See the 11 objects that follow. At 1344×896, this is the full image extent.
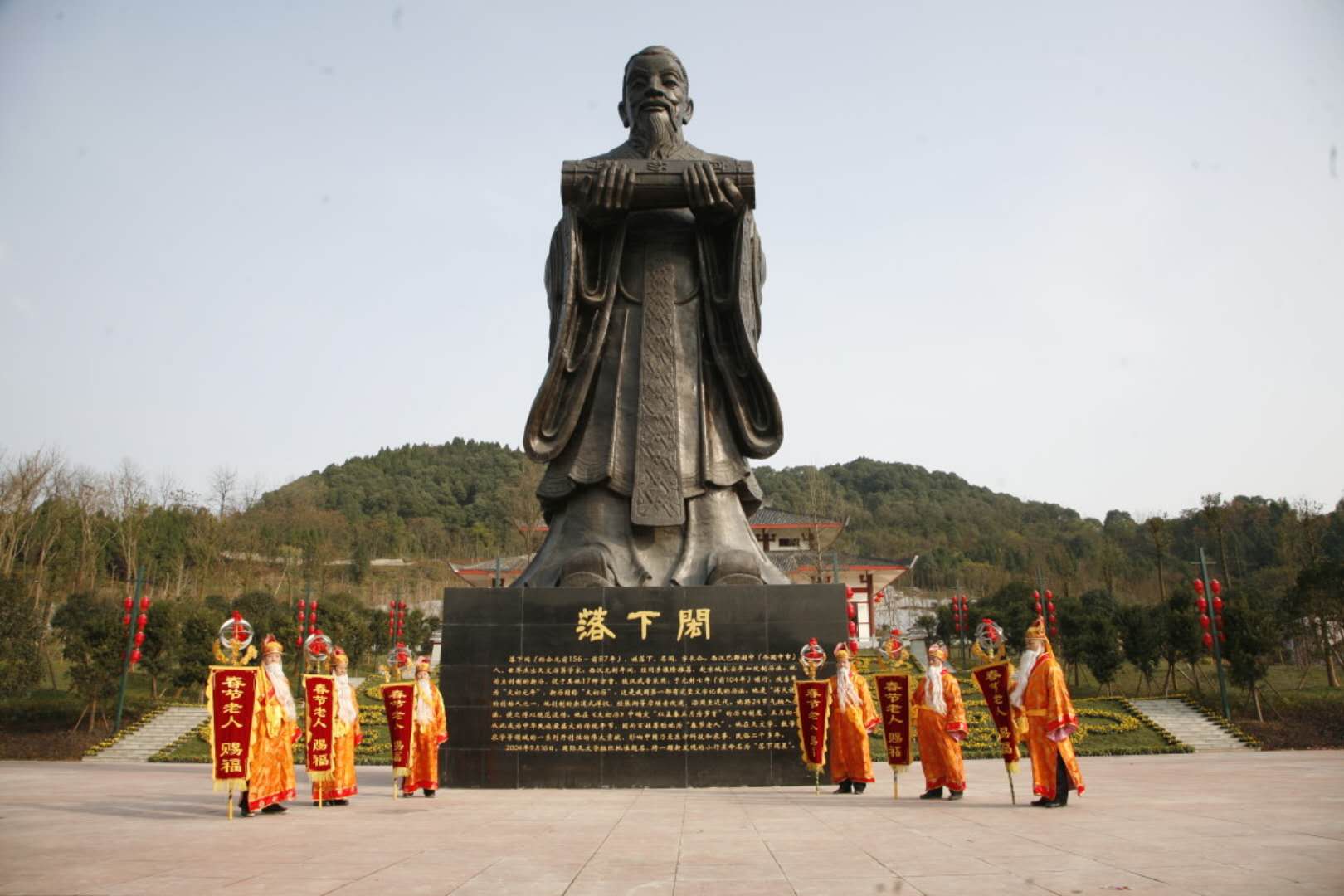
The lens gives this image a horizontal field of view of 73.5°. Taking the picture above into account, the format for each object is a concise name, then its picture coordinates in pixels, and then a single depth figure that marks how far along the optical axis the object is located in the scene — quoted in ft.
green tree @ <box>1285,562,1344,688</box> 48.73
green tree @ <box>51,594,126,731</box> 45.32
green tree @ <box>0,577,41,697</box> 45.11
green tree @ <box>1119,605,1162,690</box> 51.60
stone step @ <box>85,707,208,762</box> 40.57
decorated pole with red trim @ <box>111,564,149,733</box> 44.60
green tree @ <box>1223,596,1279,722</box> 44.42
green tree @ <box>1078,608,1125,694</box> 52.03
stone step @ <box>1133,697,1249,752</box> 40.40
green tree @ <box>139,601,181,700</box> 49.88
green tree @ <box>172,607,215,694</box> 50.96
